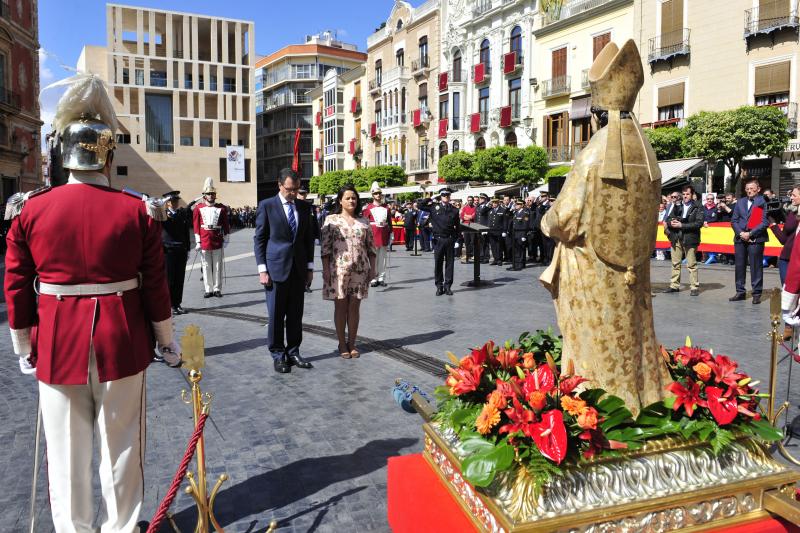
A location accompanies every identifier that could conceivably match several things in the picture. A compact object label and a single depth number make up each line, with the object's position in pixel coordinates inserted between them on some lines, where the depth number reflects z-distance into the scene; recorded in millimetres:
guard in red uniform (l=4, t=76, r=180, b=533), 2830
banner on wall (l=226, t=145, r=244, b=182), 62906
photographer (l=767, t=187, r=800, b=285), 8477
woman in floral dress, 6953
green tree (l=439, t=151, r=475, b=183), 36622
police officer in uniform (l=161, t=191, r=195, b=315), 9117
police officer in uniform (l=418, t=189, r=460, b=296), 11922
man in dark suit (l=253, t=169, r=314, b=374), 6484
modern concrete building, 60625
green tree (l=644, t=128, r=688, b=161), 24391
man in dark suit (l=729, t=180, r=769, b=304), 10484
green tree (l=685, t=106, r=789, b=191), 21391
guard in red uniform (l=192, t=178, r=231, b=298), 11336
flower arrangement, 2682
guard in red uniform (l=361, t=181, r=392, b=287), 12945
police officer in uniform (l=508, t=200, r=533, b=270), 16750
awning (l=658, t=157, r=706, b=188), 23594
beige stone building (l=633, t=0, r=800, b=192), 22984
